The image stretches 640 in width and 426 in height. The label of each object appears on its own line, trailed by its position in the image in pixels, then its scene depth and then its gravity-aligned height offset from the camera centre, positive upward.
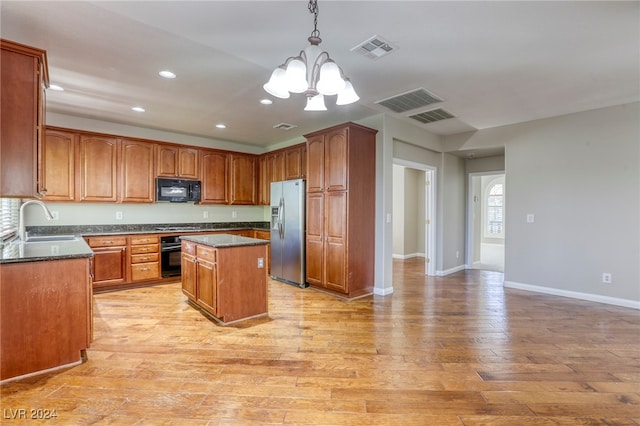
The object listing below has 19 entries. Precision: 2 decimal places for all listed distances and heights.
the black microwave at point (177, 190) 5.29 +0.41
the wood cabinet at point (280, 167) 5.39 +0.89
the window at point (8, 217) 3.29 -0.06
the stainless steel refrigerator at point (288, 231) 4.82 -0.31
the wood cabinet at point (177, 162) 5.34 +0.93
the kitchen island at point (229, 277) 3.21 -0.72
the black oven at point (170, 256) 5.02 -0.72
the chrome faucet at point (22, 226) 2.92 -0.14
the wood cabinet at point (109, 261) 4.47 -0.73
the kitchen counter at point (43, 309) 2.15 -0.73
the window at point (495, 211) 10.67 +0.07
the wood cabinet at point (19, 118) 2.20 +0.70
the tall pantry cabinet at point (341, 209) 4.19 +0.05
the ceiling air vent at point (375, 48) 2.56 +1.46
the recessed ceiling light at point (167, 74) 3.17 +1.47
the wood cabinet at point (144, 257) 4.77 -0.71
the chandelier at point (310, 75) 1.92 +0.89
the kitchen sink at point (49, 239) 3.30 -0.30
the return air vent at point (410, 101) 3.72 +1.46
